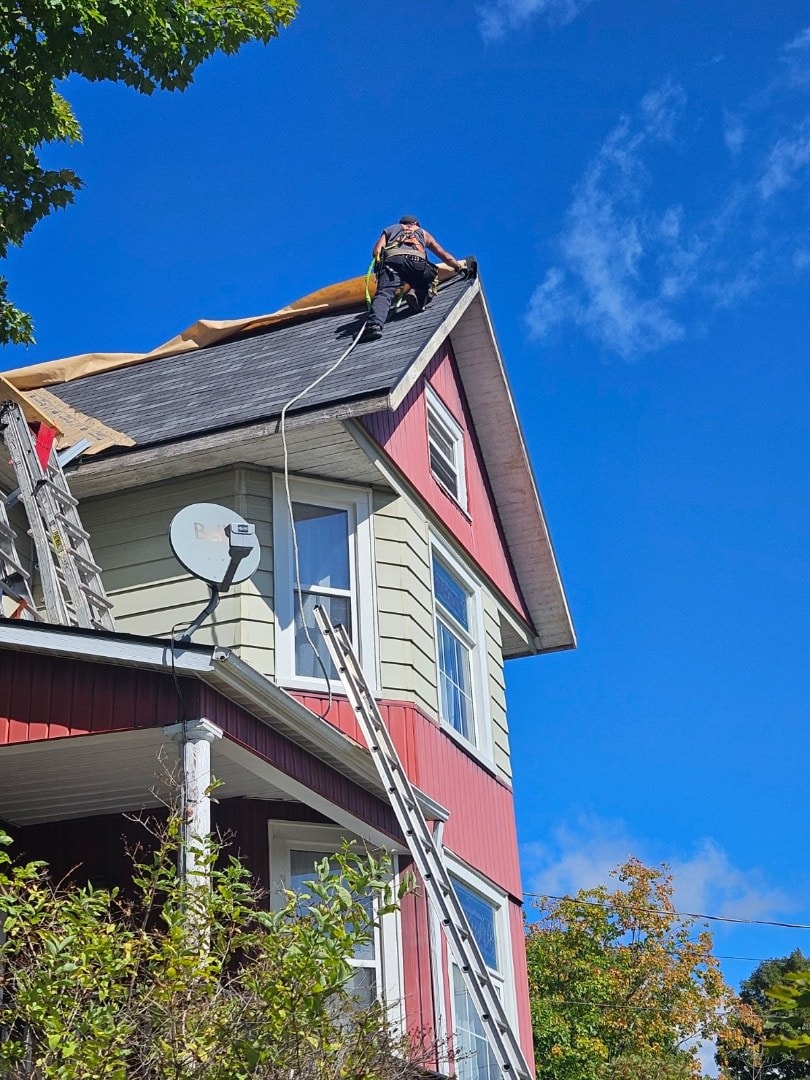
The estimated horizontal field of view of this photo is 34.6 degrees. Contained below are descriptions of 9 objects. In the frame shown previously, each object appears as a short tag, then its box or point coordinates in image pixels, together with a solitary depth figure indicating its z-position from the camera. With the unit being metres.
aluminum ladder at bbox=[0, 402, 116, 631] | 9.12
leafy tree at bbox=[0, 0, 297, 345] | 11.98
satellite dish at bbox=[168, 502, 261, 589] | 7.88
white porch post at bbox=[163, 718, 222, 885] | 6.88
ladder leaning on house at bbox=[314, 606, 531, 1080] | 6.59
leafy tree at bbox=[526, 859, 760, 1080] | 28.27
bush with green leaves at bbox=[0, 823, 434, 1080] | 4.98
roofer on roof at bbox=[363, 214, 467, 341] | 13.21
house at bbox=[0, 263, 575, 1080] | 7.46
